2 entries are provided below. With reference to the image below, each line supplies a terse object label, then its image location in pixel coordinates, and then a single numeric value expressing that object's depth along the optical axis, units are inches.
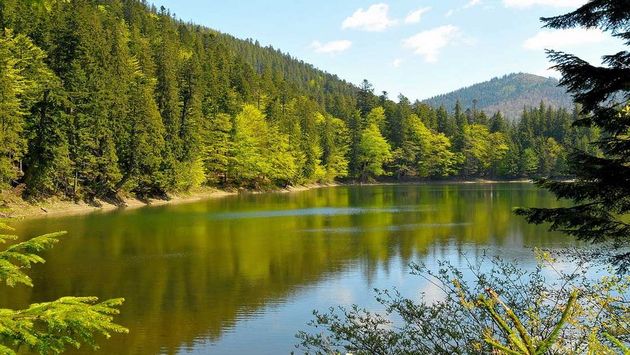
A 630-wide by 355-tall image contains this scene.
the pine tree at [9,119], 1298.6
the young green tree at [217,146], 2348.7
